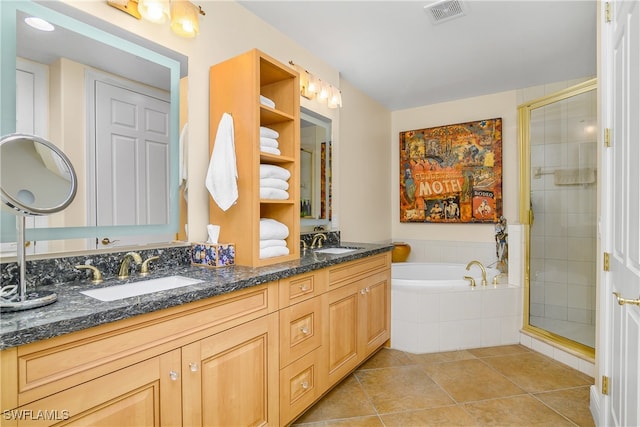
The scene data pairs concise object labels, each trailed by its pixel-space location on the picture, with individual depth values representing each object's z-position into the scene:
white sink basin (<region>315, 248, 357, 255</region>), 2.46
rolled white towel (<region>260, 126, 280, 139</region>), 1.90
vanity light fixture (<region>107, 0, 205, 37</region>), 1.53
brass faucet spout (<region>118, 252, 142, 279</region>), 1.46
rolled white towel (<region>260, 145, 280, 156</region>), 1.88
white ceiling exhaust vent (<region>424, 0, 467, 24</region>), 2.04
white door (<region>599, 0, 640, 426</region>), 1.13
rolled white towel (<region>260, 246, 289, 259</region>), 1.80
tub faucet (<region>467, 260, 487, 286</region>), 2.93
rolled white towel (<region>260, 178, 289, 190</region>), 1.85
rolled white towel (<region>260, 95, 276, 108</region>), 1.88
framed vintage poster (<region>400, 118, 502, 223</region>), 3.65
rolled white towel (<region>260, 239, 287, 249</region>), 1.82
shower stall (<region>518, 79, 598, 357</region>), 2.75
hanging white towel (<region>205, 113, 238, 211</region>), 1.70
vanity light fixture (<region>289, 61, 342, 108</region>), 2.55
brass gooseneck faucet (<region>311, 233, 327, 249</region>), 2.70
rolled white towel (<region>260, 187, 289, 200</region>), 1.84
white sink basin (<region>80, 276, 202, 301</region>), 1.26
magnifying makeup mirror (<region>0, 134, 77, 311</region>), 0.98
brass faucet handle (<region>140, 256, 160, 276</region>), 1.52
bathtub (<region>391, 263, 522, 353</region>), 2.71
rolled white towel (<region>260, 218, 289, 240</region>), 1.84
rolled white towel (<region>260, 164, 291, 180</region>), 1.86
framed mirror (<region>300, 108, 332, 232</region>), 2.65
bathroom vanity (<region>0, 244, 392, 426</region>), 0.85
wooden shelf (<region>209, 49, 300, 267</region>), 1.73
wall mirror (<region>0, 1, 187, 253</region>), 1.23
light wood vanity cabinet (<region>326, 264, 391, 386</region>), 2.01
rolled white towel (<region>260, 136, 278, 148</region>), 1.88
